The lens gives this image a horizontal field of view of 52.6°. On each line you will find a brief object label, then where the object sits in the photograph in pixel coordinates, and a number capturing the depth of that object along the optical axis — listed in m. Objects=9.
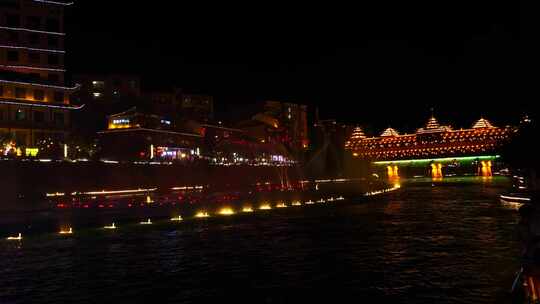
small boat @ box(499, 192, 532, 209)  34.41
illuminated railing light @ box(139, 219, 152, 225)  26.94
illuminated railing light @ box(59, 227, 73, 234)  24.09
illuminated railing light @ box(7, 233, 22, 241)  22.12
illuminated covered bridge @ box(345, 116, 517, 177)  144.00
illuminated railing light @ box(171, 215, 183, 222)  28.16
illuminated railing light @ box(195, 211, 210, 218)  30.16
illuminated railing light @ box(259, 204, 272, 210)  35.46
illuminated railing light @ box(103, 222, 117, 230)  25.14
